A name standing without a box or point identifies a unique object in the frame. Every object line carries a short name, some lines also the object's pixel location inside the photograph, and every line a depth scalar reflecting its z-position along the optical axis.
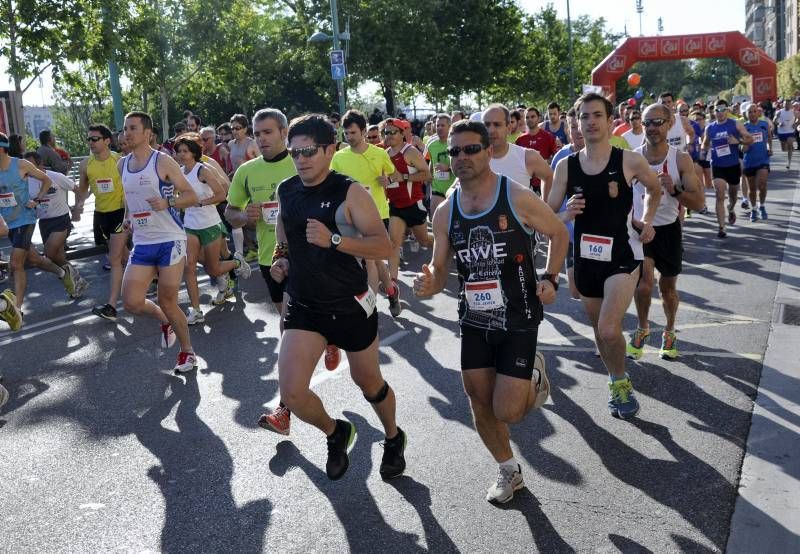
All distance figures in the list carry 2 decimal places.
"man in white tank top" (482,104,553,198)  7.29
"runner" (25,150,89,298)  10.42
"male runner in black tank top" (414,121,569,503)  4.09
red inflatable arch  33.81
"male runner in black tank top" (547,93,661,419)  5.27
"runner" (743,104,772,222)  13.93
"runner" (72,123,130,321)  9.80
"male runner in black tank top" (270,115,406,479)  4.26
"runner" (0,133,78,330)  8.98
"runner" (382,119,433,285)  9.35
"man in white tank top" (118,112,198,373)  6.71
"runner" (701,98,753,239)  13.10
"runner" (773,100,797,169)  24.13
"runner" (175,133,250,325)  8.57
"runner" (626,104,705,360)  6.45
